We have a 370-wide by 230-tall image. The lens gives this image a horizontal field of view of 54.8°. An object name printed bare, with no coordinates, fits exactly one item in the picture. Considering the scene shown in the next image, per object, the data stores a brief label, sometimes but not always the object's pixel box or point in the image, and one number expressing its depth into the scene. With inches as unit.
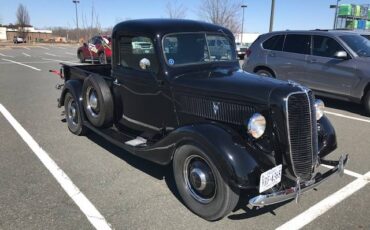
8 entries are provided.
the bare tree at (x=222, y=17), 1155.3
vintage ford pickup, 130.6
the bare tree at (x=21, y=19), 2888.3
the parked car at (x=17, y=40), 2340.1
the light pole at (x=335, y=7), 1288.1
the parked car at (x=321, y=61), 309.5
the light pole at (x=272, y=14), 604.6
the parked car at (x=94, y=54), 751.1
